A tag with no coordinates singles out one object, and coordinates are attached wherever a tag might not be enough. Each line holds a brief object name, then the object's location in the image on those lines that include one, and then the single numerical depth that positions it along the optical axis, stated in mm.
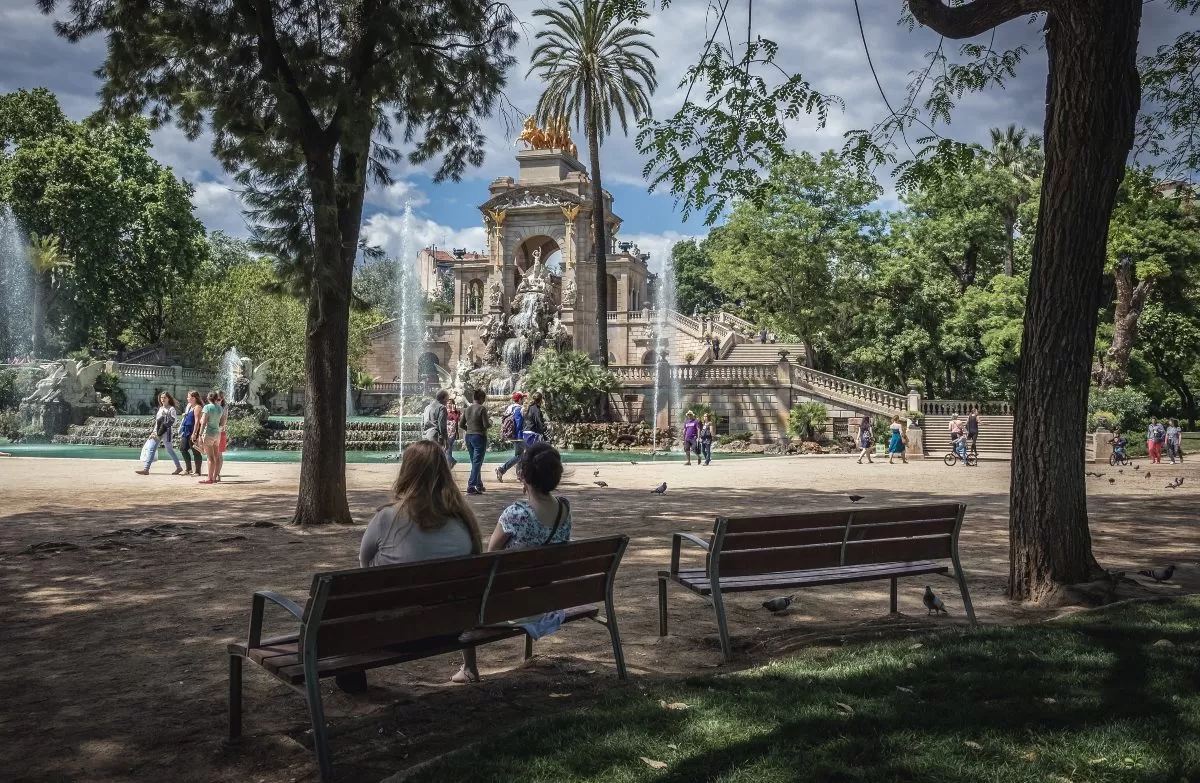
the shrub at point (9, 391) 36438
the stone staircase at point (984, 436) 33812
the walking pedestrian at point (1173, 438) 26938
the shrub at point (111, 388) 41625
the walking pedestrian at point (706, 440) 27094
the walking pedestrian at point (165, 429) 18831
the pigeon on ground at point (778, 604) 6551
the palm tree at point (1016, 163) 42250
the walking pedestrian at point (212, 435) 16906
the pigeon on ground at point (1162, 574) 6953
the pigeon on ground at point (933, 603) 6512
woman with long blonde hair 4570
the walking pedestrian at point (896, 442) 27955
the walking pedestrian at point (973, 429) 28109
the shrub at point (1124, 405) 34469
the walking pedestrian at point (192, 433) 17766
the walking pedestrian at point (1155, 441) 27438
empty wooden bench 5492
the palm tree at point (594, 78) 37188
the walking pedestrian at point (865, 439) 27422
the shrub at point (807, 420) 35938
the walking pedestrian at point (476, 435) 15141
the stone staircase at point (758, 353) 47906
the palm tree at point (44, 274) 42906
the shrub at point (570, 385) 36875
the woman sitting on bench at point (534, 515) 4957
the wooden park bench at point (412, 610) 3697
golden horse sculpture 61094
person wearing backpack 16891
